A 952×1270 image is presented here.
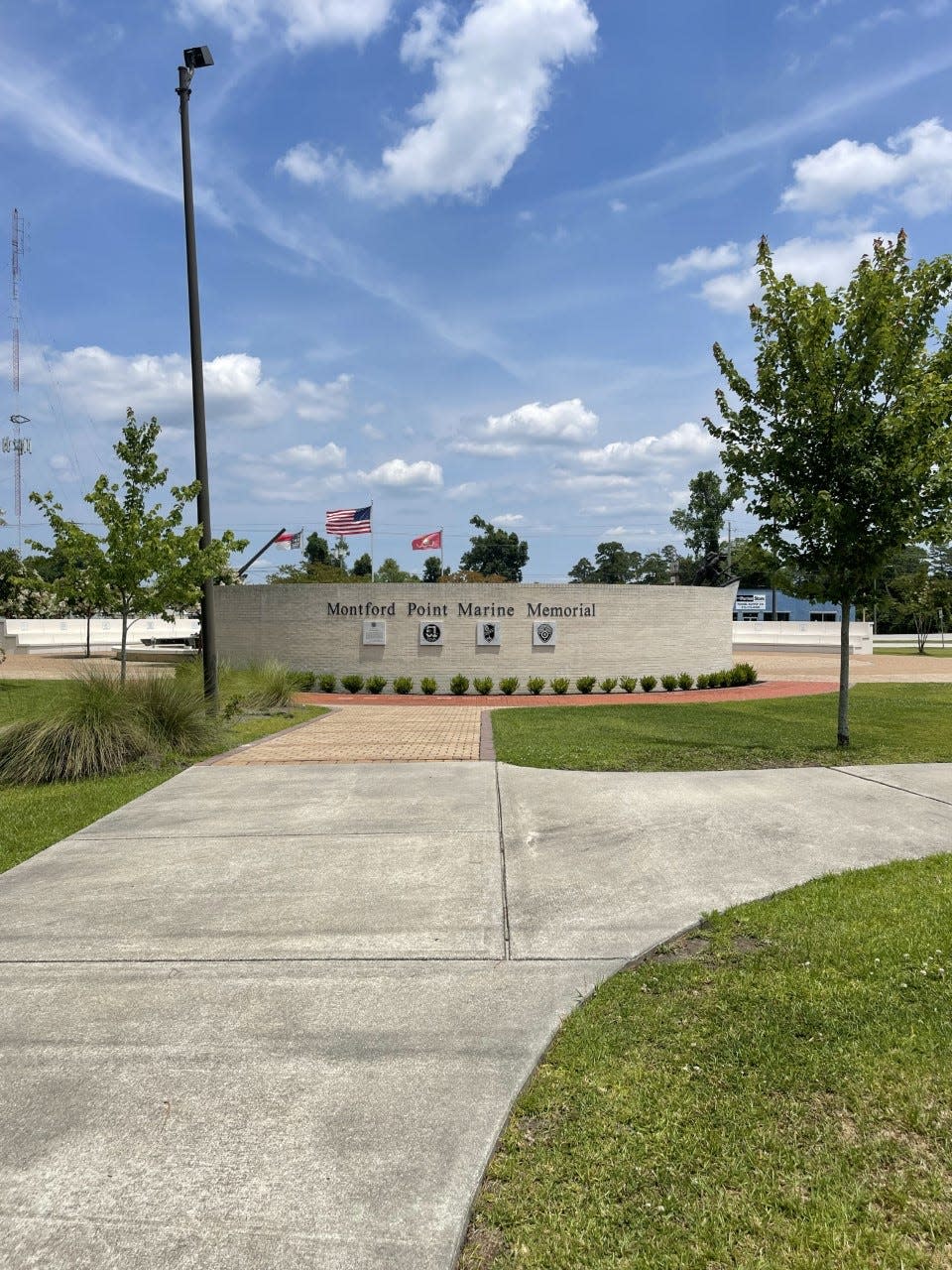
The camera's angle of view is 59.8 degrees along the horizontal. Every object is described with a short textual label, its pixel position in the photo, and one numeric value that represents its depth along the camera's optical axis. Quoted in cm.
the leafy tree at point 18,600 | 5141
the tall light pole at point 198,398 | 1384
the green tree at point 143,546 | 1483
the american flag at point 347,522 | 3391
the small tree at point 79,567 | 1503
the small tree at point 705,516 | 9081
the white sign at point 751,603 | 7819
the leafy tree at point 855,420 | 1020
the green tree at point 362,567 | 9591
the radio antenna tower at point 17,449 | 7094
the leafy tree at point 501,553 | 10644
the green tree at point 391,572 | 10244
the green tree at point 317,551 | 9788
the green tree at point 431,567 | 10488
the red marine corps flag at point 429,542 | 3653
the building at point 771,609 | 7875
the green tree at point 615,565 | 12631
